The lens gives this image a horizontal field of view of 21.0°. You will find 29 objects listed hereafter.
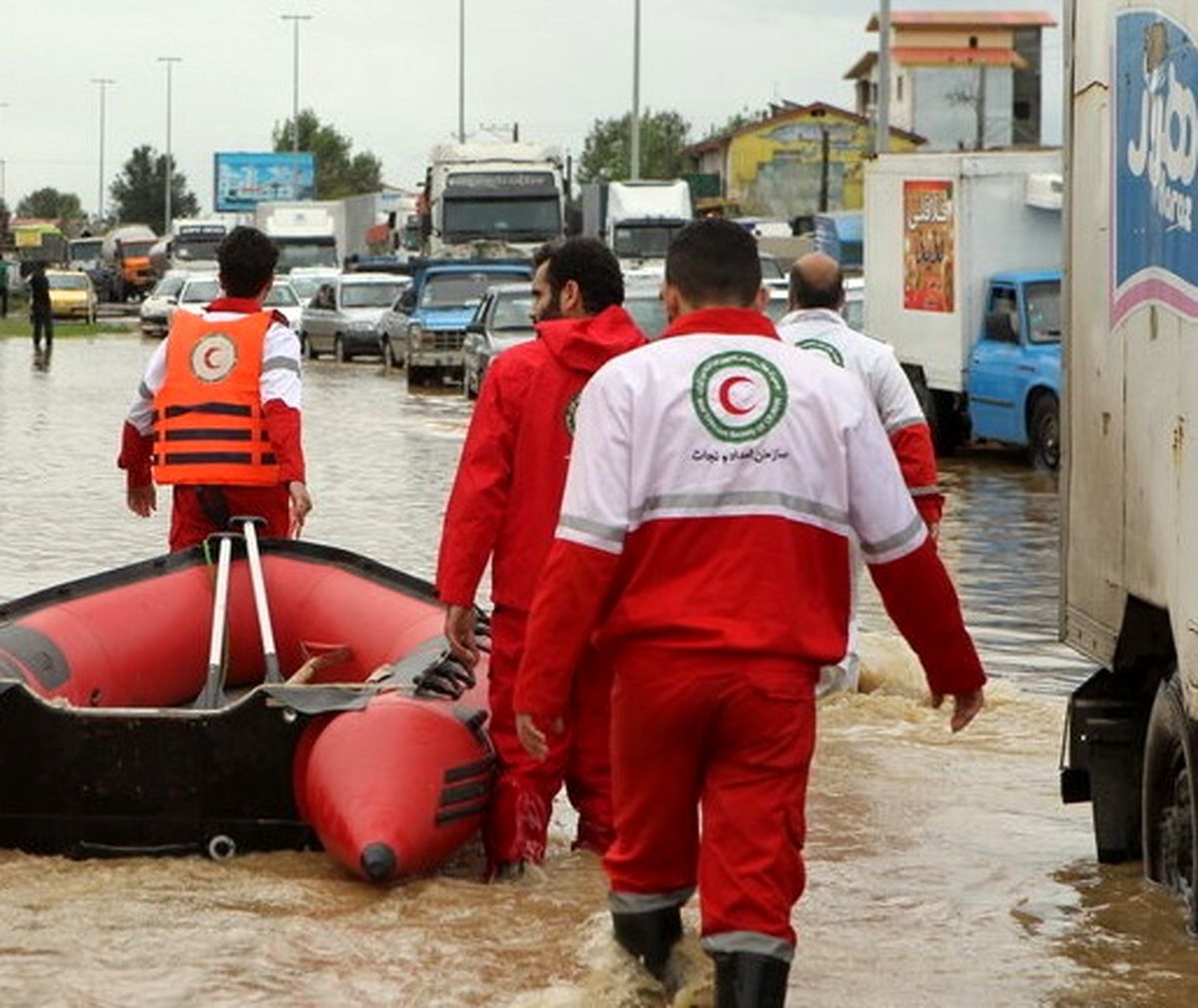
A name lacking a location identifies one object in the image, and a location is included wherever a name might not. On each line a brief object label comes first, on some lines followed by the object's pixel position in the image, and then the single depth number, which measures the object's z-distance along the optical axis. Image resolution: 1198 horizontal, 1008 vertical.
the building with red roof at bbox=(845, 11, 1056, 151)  121.19
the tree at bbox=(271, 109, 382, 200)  161.75
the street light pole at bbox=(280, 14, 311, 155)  120.50
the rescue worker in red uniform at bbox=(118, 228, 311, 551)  10.52
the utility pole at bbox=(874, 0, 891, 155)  42.28
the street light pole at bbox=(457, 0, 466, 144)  89.00
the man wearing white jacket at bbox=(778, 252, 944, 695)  10.19
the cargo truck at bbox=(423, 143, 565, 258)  48.81
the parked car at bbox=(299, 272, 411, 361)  49.94
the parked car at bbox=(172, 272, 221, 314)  53.59
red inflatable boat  8.57
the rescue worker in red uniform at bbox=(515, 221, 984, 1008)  6.21
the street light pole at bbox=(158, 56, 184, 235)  140.86
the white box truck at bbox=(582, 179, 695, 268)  51.12
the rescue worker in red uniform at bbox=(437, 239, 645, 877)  8.34
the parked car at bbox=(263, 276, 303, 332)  51.91
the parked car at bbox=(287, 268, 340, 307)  57.99
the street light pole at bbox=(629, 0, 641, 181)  68.19
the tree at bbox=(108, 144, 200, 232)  162.25
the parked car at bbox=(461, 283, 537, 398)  35.03
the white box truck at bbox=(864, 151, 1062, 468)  25.88
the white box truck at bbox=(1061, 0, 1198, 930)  7.25
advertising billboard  116.94
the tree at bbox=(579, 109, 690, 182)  131.12
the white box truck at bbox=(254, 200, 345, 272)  73.88
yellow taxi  75.75
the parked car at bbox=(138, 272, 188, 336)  60.16
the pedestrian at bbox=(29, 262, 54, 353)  51.81
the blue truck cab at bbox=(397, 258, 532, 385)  40.94
